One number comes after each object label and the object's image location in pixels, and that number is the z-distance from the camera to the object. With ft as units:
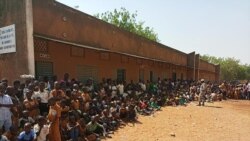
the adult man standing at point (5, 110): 14.60
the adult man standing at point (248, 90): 51.61
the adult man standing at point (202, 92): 38.13
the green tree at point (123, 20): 79.87
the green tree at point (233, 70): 124.44
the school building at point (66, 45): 20.99
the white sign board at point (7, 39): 21.55
